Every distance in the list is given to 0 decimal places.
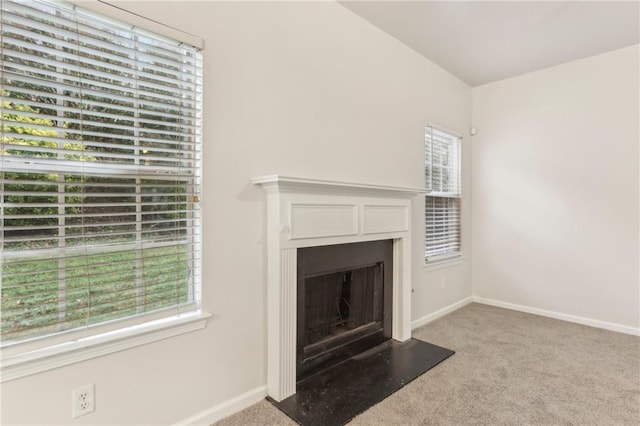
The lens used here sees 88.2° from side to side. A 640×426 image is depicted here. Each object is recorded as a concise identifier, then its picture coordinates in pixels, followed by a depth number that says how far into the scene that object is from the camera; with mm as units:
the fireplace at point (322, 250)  2064
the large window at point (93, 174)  1351
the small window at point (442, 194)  3627
